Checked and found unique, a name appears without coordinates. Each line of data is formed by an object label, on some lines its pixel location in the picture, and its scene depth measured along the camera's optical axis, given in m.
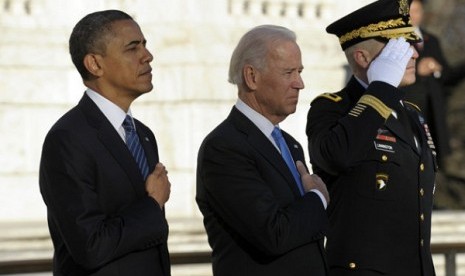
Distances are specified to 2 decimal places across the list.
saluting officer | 9.33
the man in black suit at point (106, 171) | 8.15
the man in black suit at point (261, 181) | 8.78
